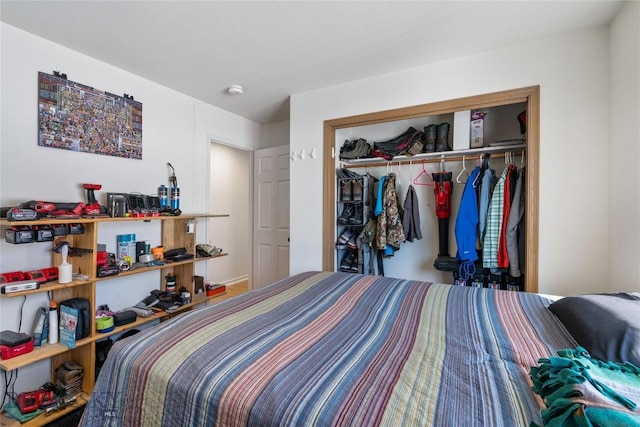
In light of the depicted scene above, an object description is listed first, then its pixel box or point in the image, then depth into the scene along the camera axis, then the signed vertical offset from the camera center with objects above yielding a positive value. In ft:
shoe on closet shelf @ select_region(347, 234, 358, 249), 9.60 -1.03
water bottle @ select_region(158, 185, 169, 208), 8.84 +0.53
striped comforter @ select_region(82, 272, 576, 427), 2.43 -1.64
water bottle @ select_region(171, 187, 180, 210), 9.12 +0.46
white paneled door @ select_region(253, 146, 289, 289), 12.12 -0.12
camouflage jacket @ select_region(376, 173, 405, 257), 8.95 -0.36
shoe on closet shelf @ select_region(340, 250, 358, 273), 9.67 -1.66
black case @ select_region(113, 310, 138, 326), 7.16 -2.71
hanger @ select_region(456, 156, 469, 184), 9.02 +1.28
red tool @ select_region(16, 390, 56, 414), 5.61 -3.82
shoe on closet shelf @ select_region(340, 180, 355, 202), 9.61 +0.73
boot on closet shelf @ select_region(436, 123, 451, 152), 8.70 +2.31
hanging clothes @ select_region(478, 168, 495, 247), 7.82 +0.39
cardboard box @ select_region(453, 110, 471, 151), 8.37 +2.48
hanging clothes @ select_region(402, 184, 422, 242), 9.03 -0.17
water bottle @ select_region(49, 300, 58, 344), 6.16 -2.44
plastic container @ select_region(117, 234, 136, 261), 7.91 -0.99
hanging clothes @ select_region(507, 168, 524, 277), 7.24 -0.38
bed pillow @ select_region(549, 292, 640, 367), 3.01 -1.32
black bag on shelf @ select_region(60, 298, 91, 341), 6.27 -2.32
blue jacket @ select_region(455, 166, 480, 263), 7.95 -0.31
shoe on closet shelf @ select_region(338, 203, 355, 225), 9.66 -0.05
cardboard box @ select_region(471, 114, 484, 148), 8.30 +2.37
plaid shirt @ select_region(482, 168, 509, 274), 7.51 -0.39
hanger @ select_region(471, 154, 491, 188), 8.10 +1.35
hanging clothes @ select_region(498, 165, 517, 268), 7.37 -0.13
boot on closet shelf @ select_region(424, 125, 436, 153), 8.92 +2.32
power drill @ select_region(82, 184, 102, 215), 6.62 +0.23
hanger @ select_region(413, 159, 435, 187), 9.57 +1.20
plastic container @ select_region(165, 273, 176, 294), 9.05 -2.31
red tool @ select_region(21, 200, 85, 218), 5.69 +0.08
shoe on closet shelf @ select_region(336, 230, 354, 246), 9.57 -0.87
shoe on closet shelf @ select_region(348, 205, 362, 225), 9.54 -0.15
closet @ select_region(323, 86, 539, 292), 6.77 +1.66
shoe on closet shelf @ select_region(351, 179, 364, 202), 9.51 +0.76
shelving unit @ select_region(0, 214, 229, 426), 5.58 -1.97
